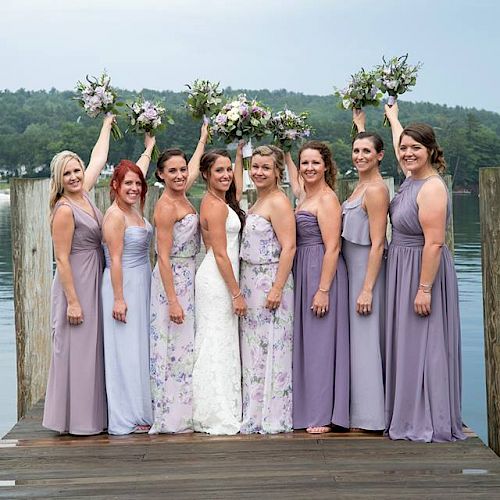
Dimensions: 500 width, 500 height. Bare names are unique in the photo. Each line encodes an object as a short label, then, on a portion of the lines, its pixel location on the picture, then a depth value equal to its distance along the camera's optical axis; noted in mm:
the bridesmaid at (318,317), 6742
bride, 6762
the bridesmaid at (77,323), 6707
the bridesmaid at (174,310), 6734
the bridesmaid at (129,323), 6773
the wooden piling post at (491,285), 6473
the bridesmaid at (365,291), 6648
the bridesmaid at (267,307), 6754
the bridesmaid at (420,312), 6418
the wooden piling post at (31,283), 7914
